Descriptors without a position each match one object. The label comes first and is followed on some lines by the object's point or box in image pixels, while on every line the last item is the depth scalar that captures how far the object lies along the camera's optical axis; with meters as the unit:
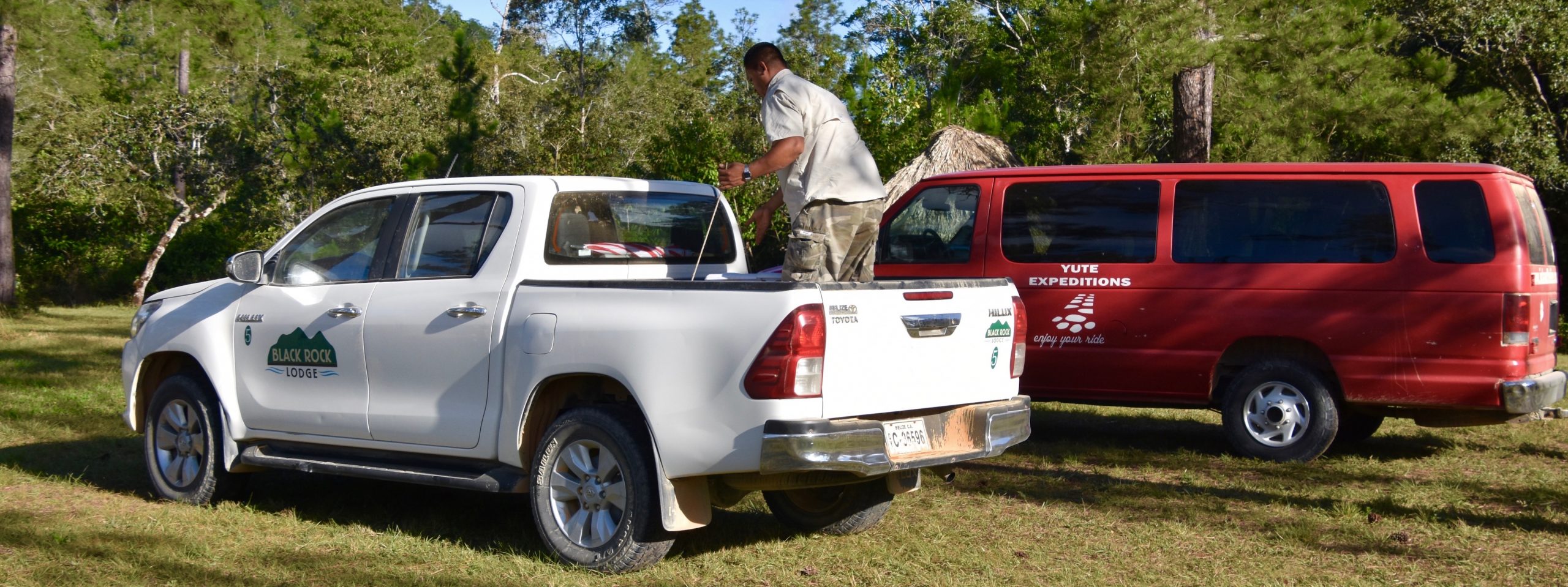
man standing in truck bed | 6.25
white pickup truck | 4.92
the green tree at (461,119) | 25.30
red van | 7.63
